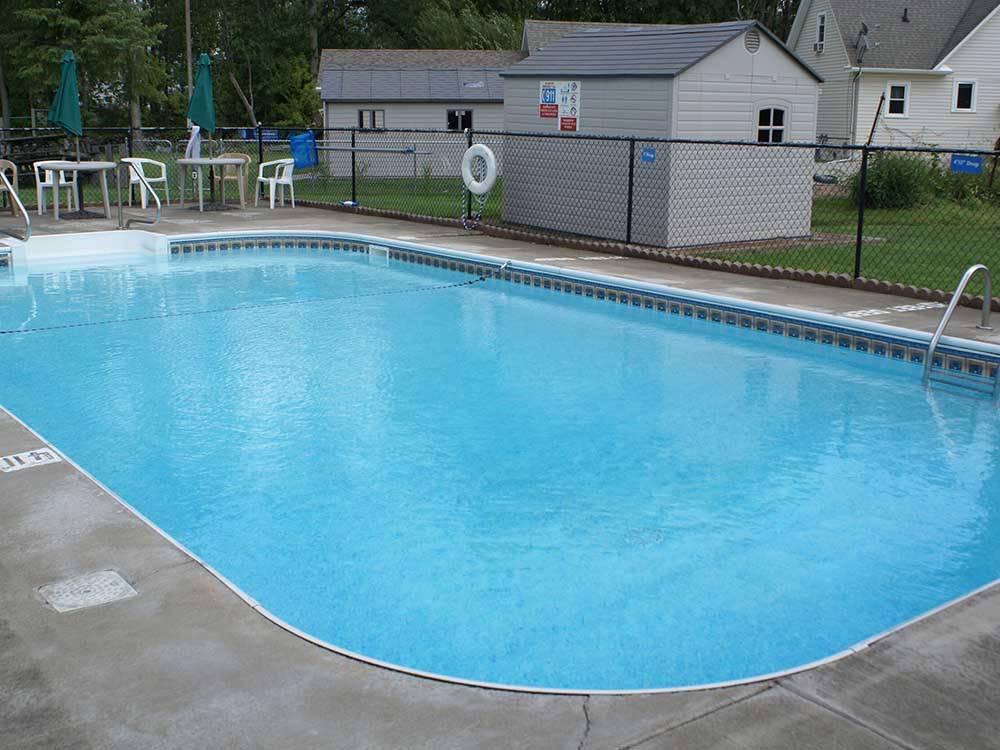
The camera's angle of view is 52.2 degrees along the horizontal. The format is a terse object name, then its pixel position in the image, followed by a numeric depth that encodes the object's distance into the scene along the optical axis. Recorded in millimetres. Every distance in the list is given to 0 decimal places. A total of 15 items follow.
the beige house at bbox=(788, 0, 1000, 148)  25953
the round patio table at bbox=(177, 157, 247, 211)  13047
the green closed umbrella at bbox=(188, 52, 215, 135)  13820
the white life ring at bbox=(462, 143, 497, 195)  11977
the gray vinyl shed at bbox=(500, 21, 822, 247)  10594
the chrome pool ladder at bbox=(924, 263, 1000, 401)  5957
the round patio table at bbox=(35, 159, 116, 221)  11852
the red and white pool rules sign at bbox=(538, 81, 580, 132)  11594
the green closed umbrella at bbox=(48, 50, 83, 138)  12734
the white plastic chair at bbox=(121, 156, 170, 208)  13289
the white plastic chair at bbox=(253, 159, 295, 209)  14491
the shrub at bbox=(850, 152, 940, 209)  14172
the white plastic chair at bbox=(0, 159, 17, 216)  12648
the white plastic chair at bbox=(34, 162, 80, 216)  12914
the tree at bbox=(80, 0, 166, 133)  25844
